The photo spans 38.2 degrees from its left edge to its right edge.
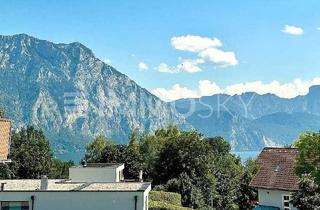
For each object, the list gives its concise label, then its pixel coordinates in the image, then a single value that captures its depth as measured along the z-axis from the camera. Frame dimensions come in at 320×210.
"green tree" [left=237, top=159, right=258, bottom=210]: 60.22
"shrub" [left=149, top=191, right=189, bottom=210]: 38.91
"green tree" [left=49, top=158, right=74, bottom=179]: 78.20
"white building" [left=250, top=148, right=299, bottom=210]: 41.97
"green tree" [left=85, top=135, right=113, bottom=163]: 96.44
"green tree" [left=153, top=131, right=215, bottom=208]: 55.41
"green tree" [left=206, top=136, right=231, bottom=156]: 93.43
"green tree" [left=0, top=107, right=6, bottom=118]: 62.55
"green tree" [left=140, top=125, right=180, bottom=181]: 84.22
